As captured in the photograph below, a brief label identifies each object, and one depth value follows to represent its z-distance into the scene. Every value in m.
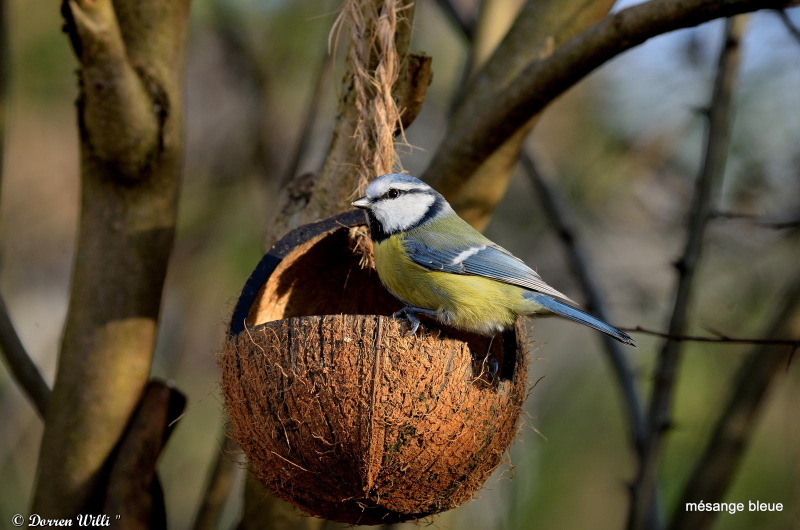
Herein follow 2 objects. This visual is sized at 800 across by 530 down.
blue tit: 3.84
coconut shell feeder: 3.14
